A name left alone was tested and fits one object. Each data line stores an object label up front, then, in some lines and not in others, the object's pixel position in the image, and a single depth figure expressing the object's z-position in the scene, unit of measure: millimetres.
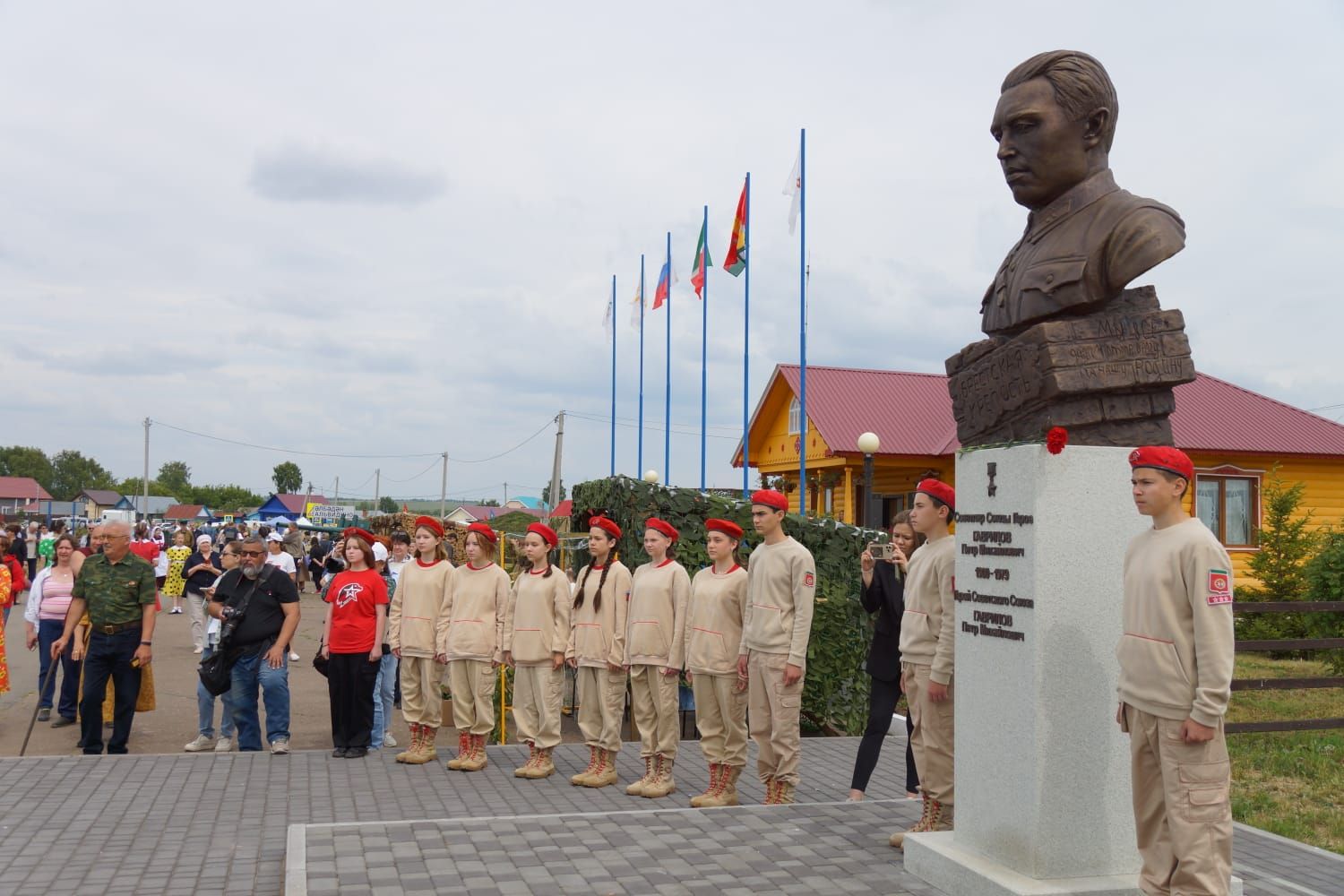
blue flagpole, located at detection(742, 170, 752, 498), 19688
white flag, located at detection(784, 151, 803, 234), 19062
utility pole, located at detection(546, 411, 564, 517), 38847
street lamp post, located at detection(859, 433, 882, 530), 15039
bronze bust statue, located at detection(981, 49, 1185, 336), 5254
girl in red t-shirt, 9047
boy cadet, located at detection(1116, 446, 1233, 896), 4262
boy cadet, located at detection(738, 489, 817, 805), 6938
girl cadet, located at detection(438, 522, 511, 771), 8625
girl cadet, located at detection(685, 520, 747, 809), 7301
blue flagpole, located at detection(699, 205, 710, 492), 22469
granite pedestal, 4961
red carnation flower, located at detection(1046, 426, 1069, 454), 4996
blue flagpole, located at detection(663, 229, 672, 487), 23803
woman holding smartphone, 7297
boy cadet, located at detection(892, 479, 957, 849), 5992
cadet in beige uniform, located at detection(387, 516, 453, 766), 8828
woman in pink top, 10945
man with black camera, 9172
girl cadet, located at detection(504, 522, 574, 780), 8414
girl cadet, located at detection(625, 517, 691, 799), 7730
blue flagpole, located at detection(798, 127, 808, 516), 18359
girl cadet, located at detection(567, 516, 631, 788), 8102
